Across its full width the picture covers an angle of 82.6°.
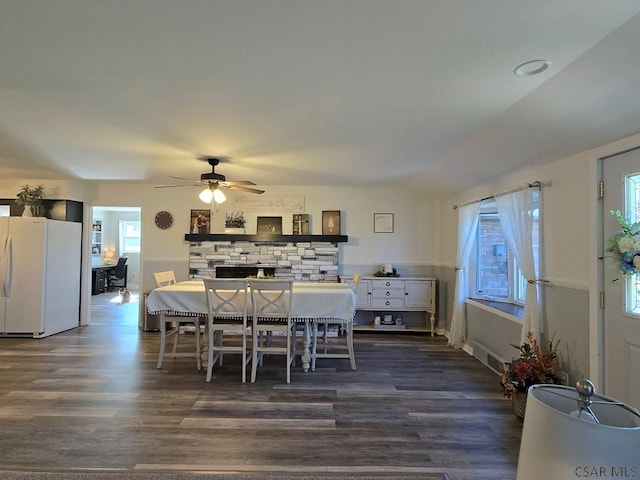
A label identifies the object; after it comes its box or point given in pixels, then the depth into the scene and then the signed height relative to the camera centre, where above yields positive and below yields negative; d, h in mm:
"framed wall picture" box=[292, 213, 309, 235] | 5621 +339
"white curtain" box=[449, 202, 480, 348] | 4555 -440
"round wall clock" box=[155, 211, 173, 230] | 5680 +377
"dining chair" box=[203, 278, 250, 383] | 3436 -629
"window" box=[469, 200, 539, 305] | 4287 -218
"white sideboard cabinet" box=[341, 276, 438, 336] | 5289 -705
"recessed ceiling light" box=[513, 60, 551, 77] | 1804 +916
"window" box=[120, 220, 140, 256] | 10359 +229
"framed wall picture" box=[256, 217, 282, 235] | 5629 +306
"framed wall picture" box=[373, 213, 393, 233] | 5688 +364
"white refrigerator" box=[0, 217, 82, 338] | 4770 -412
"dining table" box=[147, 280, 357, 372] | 3592 -584
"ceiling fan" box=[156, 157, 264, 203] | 3734 +630
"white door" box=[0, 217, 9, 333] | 4738 -203
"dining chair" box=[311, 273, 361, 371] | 3717 -1145
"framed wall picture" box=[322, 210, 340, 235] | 5637 +374
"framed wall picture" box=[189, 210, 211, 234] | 5656 +379
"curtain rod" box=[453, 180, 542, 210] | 3090 +531
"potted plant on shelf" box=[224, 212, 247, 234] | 5645 +351
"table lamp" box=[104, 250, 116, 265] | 9895 -317
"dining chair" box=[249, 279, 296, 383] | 3369 -626
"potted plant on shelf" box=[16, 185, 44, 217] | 4992 +623
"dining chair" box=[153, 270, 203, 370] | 3723 -963
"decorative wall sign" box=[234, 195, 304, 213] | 5664 +665
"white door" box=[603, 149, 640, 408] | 2174 -339
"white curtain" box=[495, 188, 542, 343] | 3057 +55
